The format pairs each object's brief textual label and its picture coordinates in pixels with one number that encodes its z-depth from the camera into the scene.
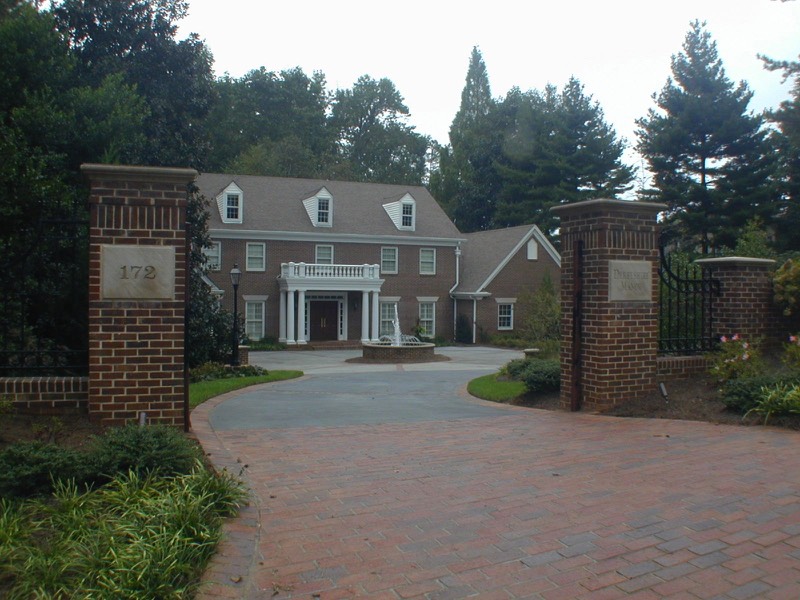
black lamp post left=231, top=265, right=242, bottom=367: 20.80
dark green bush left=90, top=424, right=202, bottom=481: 5.29
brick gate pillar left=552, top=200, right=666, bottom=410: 9.46
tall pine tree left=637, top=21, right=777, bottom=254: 35.64
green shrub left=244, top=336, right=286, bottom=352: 34.57
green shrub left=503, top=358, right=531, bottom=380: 14.94
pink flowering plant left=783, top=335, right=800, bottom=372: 9.71
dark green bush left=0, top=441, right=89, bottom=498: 4.94
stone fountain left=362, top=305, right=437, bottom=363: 27.31
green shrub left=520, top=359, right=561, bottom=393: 10.83
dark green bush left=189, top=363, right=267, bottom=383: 17.09
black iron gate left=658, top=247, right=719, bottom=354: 10.72
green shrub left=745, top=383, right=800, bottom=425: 8.23
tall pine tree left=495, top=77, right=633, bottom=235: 49.78
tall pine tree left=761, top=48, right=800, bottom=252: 29.48
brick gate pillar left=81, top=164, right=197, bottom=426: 7.03
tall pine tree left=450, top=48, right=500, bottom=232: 56.31
